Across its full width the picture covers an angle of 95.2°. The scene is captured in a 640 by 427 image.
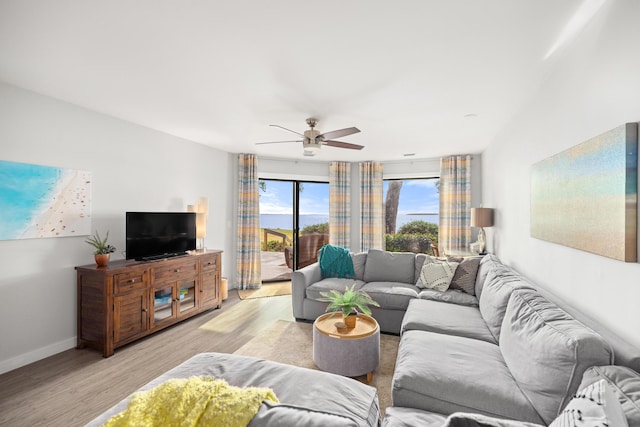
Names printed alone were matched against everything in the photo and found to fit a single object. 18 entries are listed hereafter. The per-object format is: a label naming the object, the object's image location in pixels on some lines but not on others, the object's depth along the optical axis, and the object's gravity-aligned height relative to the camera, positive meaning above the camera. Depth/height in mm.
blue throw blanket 4391 -764
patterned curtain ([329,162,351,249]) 6309 +228
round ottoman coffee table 2490 -1188
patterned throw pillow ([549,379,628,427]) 852 -601
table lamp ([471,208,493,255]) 4301 -47
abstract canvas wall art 1391 +111
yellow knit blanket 938 -651
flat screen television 3518 -276
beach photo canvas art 2688 +117
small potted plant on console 3084 -392
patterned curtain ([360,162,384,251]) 6273 +164
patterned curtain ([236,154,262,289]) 5668 -189
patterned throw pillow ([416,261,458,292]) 3664 -789
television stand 3010 -988
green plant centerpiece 2652 -833
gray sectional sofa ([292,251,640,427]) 1354 -937
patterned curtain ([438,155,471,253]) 5594 +228
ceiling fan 3380 +884
